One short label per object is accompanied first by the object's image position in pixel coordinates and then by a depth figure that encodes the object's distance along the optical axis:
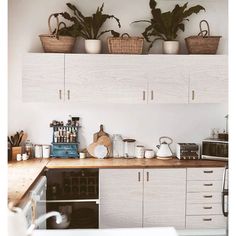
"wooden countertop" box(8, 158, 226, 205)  3.86
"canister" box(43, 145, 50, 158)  4.71
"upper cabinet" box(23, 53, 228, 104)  4.42
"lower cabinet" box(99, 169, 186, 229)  4.30
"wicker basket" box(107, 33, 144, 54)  4.50
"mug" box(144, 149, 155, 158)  4.78
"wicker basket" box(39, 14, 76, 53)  4.45
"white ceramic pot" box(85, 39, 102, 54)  4.54
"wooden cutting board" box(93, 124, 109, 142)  4.78
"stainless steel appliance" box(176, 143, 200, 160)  4.68
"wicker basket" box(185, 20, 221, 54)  4.59
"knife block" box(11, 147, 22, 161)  4.58
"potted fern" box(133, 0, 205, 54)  4.58
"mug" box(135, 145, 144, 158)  4.79
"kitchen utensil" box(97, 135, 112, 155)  4.73
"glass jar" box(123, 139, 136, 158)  4.80
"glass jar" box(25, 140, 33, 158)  4.68
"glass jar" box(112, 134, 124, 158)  4.81
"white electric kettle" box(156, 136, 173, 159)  4.71
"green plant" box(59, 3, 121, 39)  4.52
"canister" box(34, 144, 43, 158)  4.71
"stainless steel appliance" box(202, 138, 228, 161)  4.55
